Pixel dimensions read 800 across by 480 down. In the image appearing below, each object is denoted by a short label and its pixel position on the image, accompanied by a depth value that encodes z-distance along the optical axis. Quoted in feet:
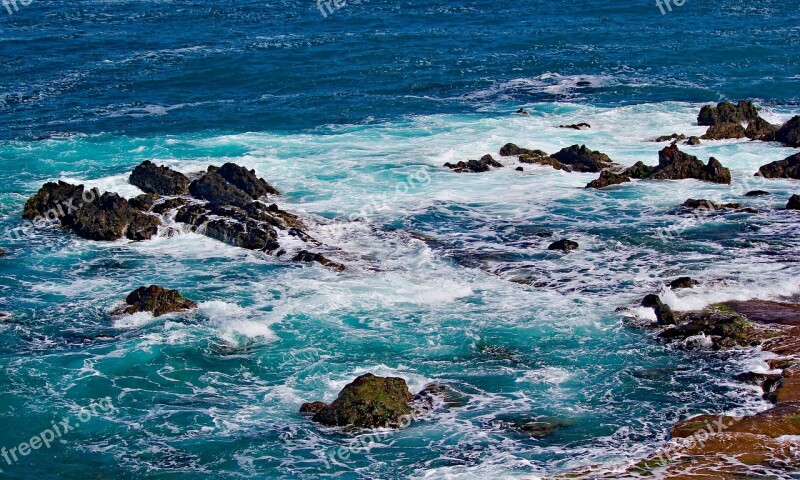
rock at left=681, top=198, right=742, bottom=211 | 122.72
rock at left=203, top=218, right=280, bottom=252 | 117.29
